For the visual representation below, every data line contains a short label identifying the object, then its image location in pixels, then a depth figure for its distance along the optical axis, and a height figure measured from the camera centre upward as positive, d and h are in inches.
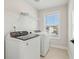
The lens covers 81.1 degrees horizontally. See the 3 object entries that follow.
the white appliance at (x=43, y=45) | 78.7 -26.8
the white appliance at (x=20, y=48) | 43.3 -19.3
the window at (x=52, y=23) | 112.3 +16.1
